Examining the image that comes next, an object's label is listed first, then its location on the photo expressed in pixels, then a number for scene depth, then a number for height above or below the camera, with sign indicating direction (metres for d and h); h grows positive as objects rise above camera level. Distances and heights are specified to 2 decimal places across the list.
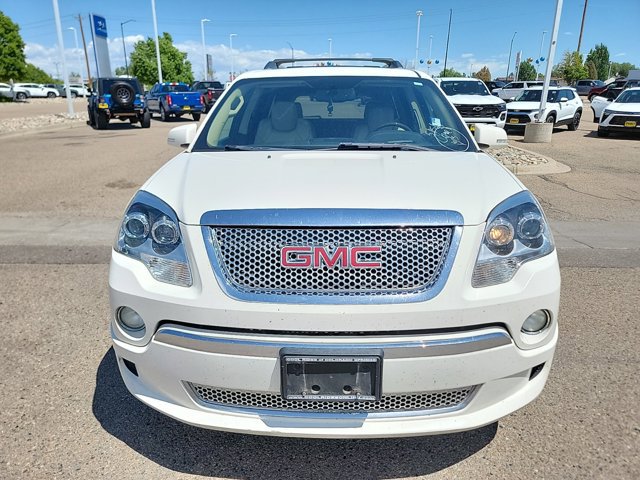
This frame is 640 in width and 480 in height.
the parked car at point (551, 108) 16.38 -0.98
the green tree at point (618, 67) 131.70 +2.97
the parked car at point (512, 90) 29.64 -0.77
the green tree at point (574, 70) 60.29 +0.88
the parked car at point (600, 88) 36.38 -0.87
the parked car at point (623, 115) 15.16 -1.08
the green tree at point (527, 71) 96.11 +1.13
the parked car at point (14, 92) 52.74 -2.01
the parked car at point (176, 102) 22.84 -1.24
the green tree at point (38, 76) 85.12 -0.61
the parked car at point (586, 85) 48.16 -0.69
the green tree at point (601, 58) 109.20 +4.18
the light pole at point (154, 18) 32.59 +3.43
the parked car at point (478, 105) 14.84 -0.83
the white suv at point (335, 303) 1.91 -0.84
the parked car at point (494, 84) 42.81 -0.61
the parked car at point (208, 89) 24.27 -0.82
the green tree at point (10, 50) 50.28 +2.11
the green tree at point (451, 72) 85.19 +0.71
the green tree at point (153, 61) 69.81 +1.76
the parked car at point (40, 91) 58.68 -2.13
